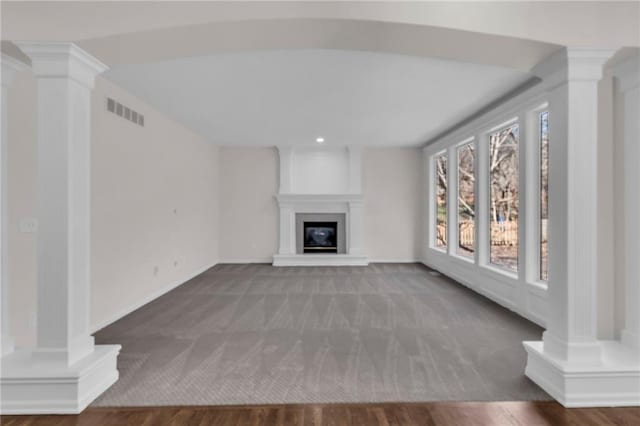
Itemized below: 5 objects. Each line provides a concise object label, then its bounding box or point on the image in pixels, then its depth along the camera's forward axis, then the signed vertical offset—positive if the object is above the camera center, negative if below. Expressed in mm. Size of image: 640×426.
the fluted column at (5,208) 2512 +52
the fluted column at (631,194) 2623 +163
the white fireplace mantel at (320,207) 7887 +183
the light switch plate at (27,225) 2795 -85
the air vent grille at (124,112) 4008 +1291
